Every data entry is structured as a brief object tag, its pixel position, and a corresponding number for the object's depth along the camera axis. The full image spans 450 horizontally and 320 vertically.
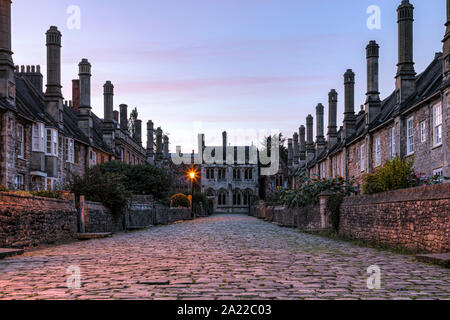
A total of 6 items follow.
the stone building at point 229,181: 90.12
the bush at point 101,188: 22.44
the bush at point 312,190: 22.00
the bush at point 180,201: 49.00
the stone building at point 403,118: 22.41
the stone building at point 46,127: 24.96
